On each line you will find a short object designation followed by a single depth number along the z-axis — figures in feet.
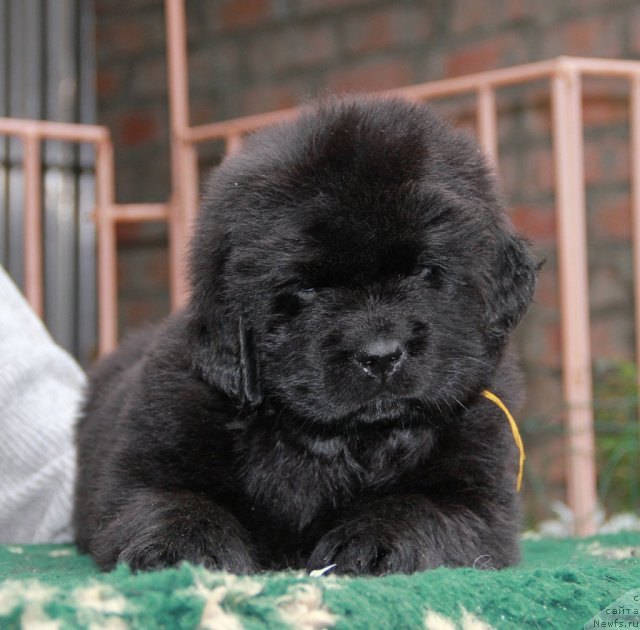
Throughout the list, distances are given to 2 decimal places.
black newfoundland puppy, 6.73
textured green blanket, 4.74
